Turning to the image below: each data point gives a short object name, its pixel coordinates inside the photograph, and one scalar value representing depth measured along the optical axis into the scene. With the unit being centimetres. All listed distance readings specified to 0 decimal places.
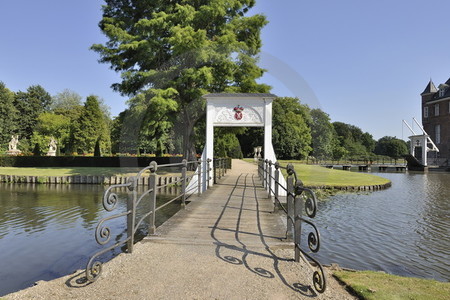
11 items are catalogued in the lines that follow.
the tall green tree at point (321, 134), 6112
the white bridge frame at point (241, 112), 1039
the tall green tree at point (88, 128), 4244
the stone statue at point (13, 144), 3472
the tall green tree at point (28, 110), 5219
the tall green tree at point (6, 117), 4388
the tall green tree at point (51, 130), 4492
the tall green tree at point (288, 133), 5075
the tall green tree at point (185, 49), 1830
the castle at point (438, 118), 4159
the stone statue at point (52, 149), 3219
